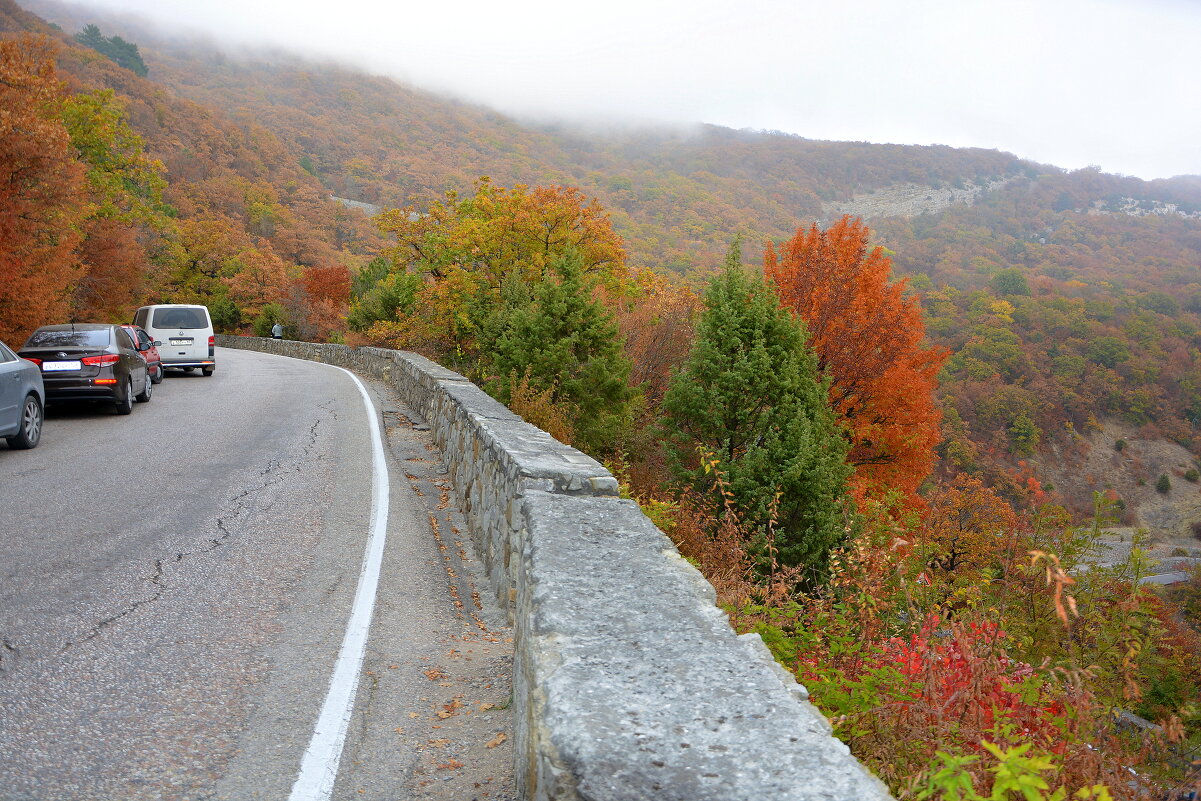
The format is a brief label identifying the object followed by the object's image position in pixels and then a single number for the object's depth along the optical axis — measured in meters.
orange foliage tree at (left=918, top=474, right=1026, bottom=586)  16.44
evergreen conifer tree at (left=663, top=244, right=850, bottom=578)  13.79
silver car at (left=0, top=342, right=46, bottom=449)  8.69
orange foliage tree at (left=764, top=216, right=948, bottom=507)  24.81
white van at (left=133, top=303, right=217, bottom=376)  19.52
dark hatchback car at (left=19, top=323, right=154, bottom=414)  11.54
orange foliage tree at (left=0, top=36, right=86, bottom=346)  16.55
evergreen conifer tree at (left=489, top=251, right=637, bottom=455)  16.11
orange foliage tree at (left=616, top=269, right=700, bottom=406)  23.12
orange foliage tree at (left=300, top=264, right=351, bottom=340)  53.88
